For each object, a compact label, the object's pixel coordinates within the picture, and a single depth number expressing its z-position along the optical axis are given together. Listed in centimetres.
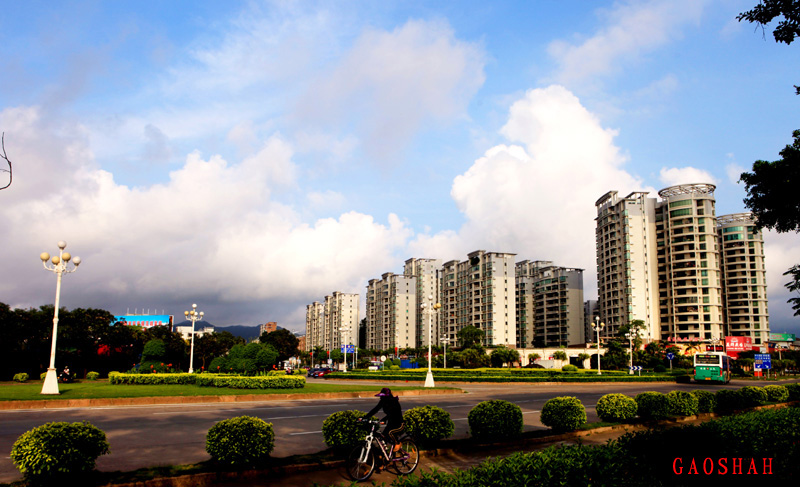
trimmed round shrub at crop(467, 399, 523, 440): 1181
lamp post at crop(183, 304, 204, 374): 3952
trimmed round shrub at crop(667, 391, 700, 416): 1587
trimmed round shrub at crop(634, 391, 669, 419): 1564
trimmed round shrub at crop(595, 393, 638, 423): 1486
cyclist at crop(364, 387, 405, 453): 917
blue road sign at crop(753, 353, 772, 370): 6138
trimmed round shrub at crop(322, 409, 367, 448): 975
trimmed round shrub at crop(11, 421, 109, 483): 721
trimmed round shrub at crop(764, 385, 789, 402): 2148
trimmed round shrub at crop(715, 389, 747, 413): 1864
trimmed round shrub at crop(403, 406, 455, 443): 1077
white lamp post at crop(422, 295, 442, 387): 3212
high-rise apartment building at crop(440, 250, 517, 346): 12294
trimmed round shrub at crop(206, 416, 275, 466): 859
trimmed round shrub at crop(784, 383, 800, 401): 2278
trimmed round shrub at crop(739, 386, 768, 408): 1923
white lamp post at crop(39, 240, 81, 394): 2231
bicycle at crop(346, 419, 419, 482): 861
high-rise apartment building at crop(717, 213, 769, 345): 10419
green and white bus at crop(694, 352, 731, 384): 4631
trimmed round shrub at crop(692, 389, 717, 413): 1722
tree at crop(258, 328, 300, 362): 11141
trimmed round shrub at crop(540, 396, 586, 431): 1328
